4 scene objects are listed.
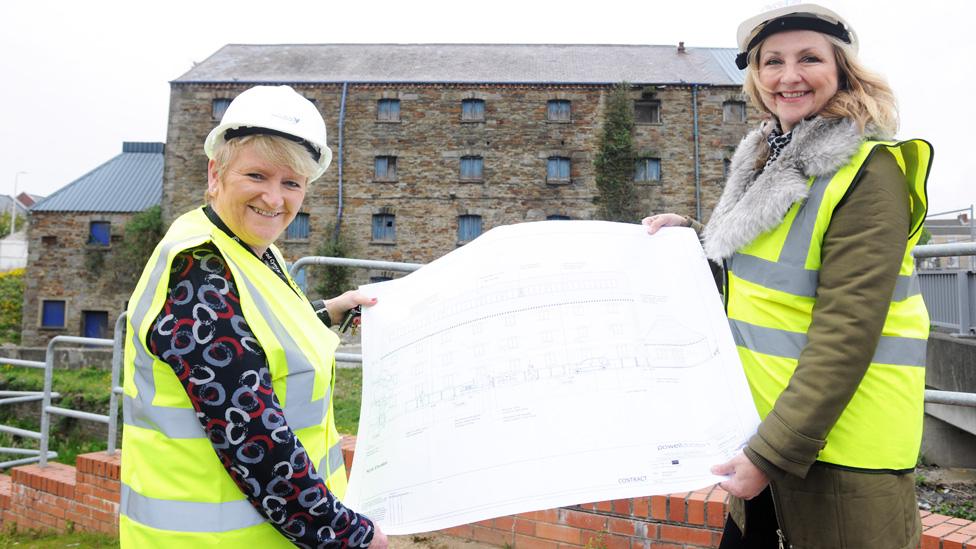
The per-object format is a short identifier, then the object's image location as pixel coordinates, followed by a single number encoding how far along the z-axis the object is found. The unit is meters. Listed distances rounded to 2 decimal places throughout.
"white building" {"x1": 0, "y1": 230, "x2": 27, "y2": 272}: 41.44
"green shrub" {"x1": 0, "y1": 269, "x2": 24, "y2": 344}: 30.70
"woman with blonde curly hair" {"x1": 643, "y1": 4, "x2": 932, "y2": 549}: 1.38
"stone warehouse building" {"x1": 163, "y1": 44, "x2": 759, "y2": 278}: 27.03
